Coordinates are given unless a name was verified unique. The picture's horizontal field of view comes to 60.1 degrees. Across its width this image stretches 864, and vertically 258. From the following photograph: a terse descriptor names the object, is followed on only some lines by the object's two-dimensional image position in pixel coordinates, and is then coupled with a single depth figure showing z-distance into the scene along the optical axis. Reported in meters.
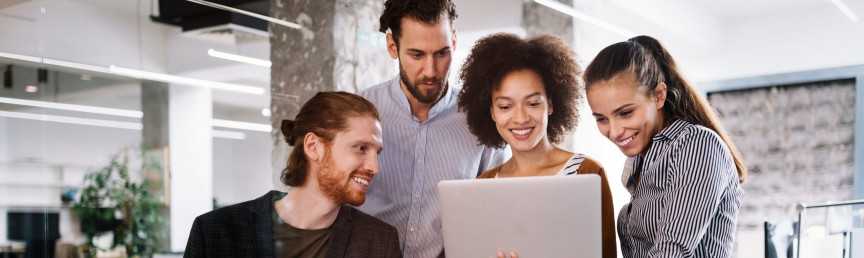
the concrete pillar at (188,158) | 3.29
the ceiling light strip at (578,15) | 5.92
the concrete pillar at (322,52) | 3.99
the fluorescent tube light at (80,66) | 3.16
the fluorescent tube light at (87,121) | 3.19
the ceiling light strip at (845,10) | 5.90
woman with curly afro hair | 2.33
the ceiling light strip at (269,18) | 3.52
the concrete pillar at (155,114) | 3.22
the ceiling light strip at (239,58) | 3.60
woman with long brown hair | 2.04
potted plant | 3.23
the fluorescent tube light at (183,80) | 3.19
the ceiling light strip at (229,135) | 3.53
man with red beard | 2.34
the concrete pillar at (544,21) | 5.95
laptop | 1.95
